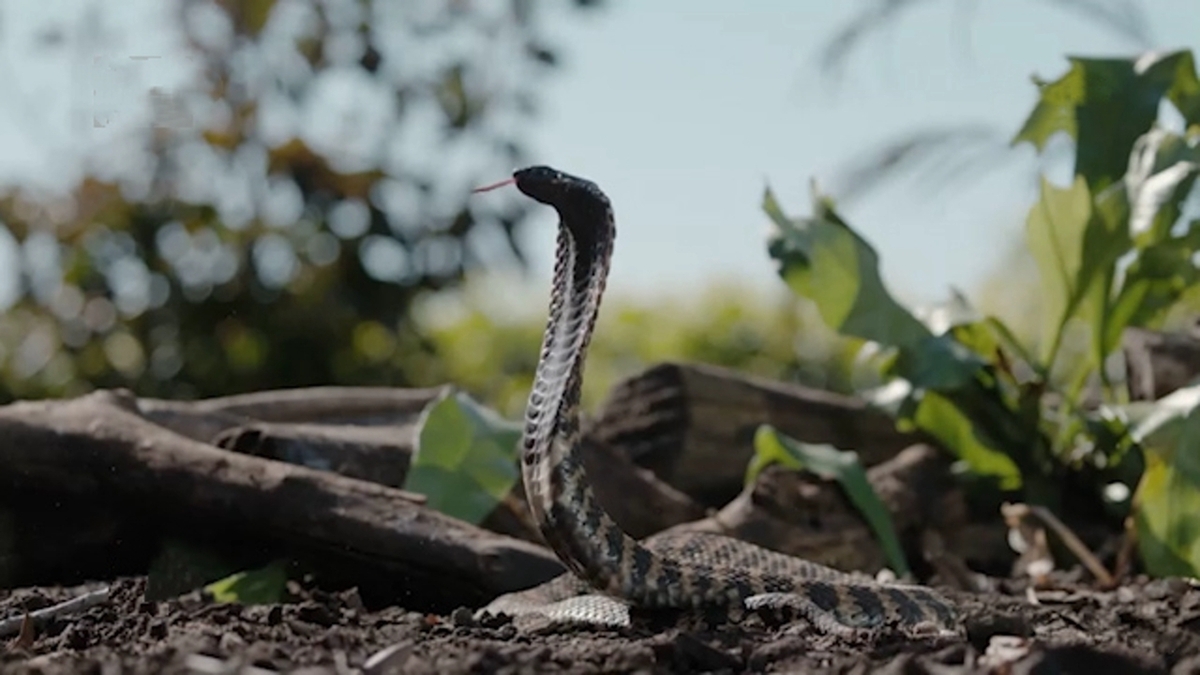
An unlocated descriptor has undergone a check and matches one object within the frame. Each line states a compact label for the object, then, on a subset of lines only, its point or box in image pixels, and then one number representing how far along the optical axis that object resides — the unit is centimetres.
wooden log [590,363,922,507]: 626
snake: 344
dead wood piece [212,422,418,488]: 522
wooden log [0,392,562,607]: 441
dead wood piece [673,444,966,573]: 540
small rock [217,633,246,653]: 278
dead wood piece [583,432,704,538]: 564
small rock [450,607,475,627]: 353
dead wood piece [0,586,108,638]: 361
